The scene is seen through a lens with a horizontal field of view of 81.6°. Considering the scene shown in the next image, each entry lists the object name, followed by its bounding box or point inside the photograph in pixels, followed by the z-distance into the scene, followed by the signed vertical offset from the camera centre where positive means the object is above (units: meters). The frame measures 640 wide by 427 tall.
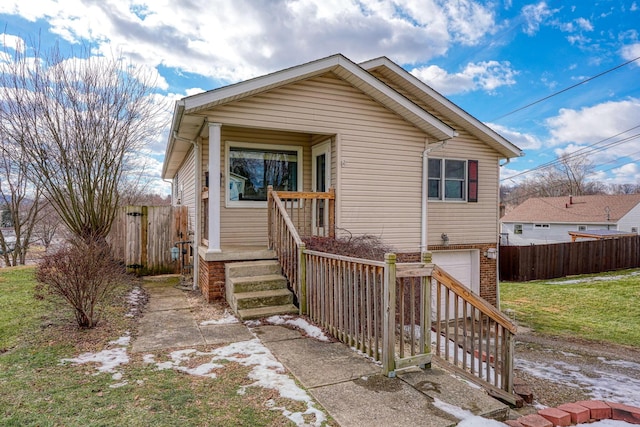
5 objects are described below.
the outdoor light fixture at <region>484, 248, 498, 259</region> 10.68 -1.09
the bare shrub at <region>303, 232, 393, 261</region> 6.25 -0.56
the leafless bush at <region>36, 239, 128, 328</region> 4.46 -0.77
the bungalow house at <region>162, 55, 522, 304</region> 6.60 +1.38
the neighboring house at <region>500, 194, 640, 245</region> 29.00 -0.12
